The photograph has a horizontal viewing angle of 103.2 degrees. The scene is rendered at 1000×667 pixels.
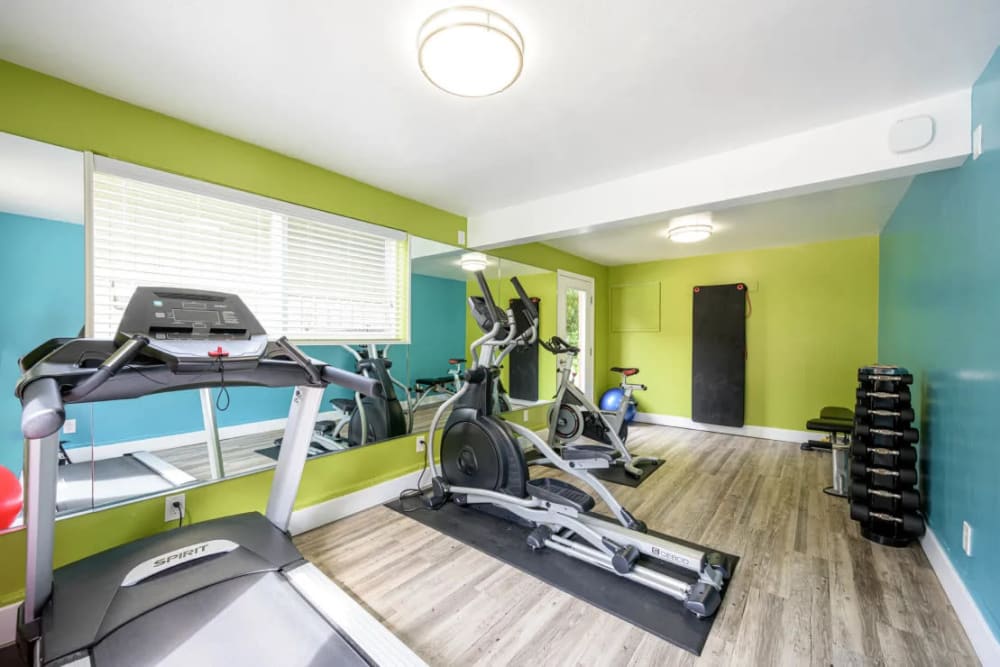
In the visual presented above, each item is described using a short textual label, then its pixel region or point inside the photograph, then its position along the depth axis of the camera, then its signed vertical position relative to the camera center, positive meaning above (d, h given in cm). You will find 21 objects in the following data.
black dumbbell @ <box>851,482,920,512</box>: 227 -94
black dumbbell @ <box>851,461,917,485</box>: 228 -80
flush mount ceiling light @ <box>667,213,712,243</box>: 371 +102
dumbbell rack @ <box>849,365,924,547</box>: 229 -76
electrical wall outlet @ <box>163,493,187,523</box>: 202 -93
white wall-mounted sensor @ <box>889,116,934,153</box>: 186 +97
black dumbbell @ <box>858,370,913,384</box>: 235 -25
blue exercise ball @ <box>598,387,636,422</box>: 553 -95
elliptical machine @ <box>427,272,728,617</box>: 194 -105
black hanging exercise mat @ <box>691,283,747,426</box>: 506 -26
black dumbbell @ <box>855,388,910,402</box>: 233 -35
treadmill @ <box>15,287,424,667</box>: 126 -96
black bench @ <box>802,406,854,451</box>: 313 -71
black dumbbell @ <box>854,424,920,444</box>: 227 -57
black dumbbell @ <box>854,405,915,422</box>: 229 -46
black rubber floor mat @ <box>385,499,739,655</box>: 169 -125
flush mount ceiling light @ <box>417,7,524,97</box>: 137 +102
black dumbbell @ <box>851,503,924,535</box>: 225 -107
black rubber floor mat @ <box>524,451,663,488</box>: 340 -127
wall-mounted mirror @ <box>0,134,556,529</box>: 169 -40
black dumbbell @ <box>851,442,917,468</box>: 228 -68
